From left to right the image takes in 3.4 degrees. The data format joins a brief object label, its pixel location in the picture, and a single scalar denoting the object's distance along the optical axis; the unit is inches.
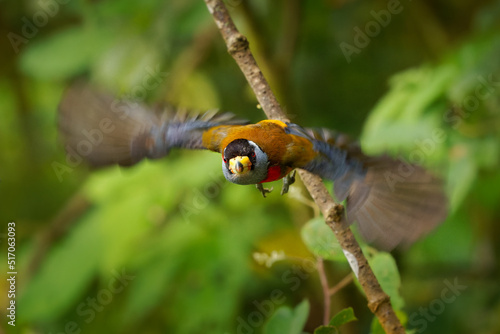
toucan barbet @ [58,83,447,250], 235.5
